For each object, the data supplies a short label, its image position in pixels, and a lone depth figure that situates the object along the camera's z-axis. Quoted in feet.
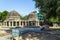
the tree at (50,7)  15.56
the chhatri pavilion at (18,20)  67.13
